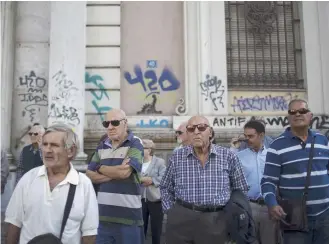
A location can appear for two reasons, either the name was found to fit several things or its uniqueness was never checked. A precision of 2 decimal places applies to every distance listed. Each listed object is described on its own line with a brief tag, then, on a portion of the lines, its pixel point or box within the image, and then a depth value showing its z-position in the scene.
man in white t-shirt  2.67
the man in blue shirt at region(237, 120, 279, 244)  4.77
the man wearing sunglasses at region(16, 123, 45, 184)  5.87
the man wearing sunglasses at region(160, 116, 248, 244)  3.55
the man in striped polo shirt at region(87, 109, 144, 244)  3.82
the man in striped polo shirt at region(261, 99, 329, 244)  3.76
